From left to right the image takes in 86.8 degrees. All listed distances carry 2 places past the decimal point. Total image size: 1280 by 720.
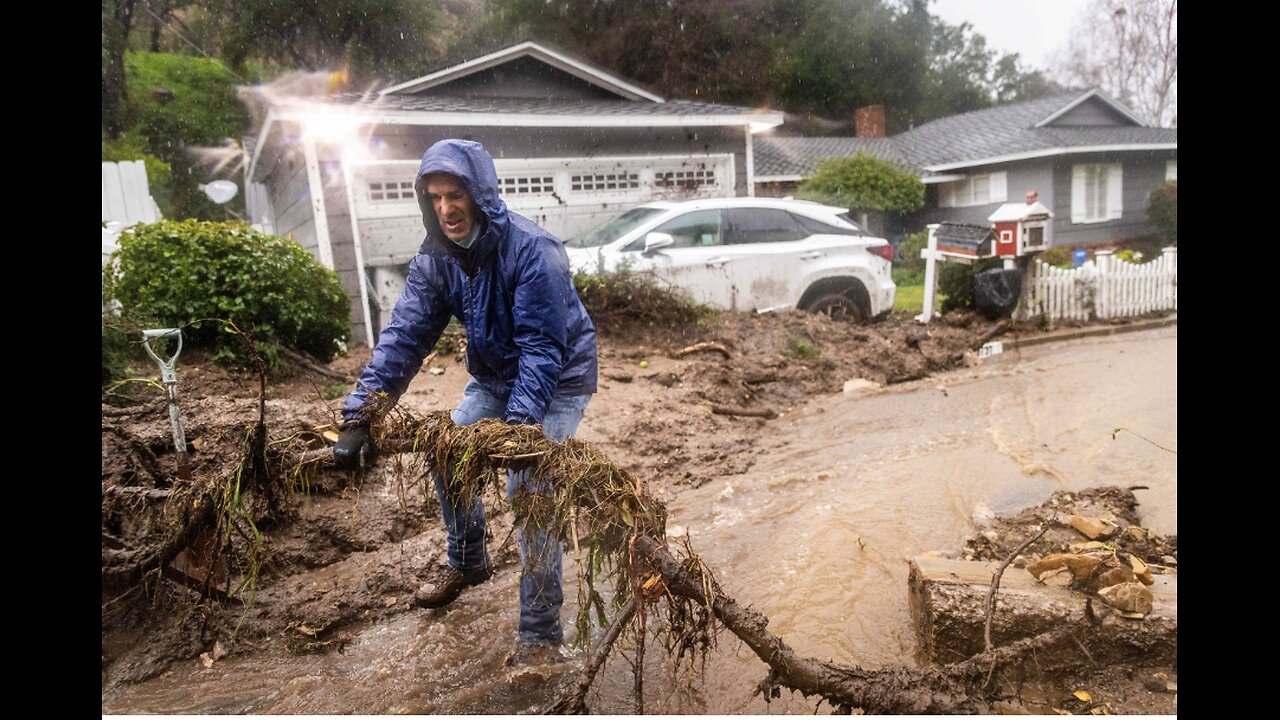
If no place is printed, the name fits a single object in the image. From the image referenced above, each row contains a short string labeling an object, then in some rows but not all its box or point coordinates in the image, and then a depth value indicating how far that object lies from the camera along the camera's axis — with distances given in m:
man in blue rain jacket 2.01
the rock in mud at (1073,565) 2.22
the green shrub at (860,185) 11.68
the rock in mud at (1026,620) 2.12
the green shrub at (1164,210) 13.05
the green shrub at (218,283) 3.66
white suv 6.33
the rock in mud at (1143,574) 2.26
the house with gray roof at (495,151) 6.33
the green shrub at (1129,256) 9.95
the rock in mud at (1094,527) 2.82
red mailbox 7.28
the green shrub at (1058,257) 11.01
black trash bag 7.66
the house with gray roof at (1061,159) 13.56
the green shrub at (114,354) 3.28
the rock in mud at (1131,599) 2.12
